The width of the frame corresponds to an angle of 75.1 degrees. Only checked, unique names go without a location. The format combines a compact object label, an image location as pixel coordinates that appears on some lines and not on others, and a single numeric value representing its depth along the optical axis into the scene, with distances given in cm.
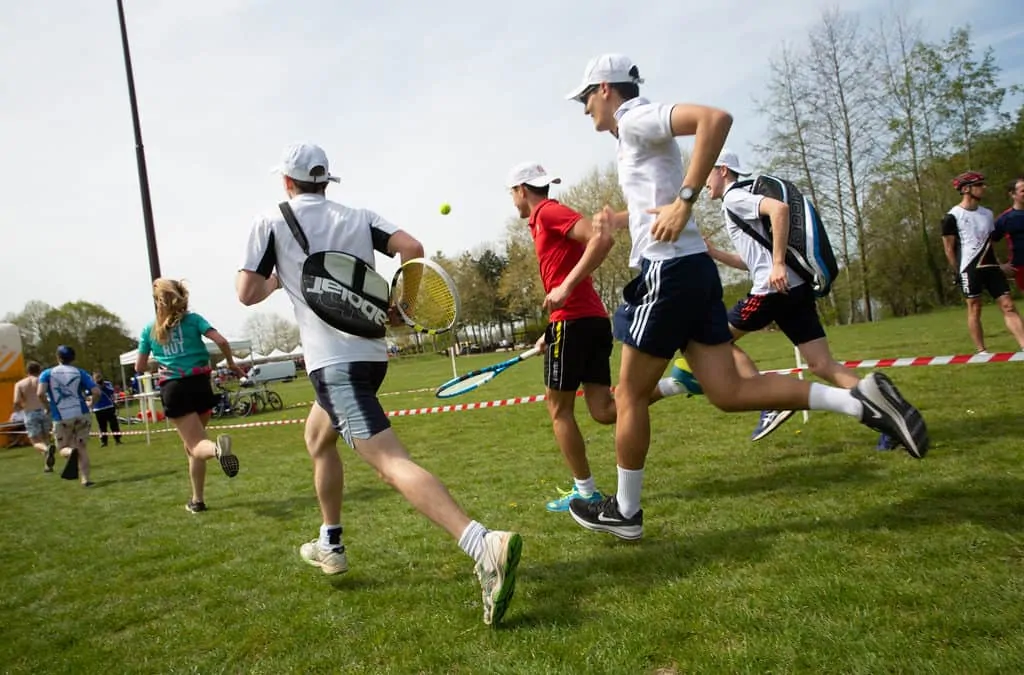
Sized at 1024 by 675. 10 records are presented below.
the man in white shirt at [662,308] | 293
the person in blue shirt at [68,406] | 924
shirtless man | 1169
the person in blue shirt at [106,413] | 1540
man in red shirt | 403
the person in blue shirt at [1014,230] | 724
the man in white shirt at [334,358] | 283
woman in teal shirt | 577
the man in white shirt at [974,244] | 717
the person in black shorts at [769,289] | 405
